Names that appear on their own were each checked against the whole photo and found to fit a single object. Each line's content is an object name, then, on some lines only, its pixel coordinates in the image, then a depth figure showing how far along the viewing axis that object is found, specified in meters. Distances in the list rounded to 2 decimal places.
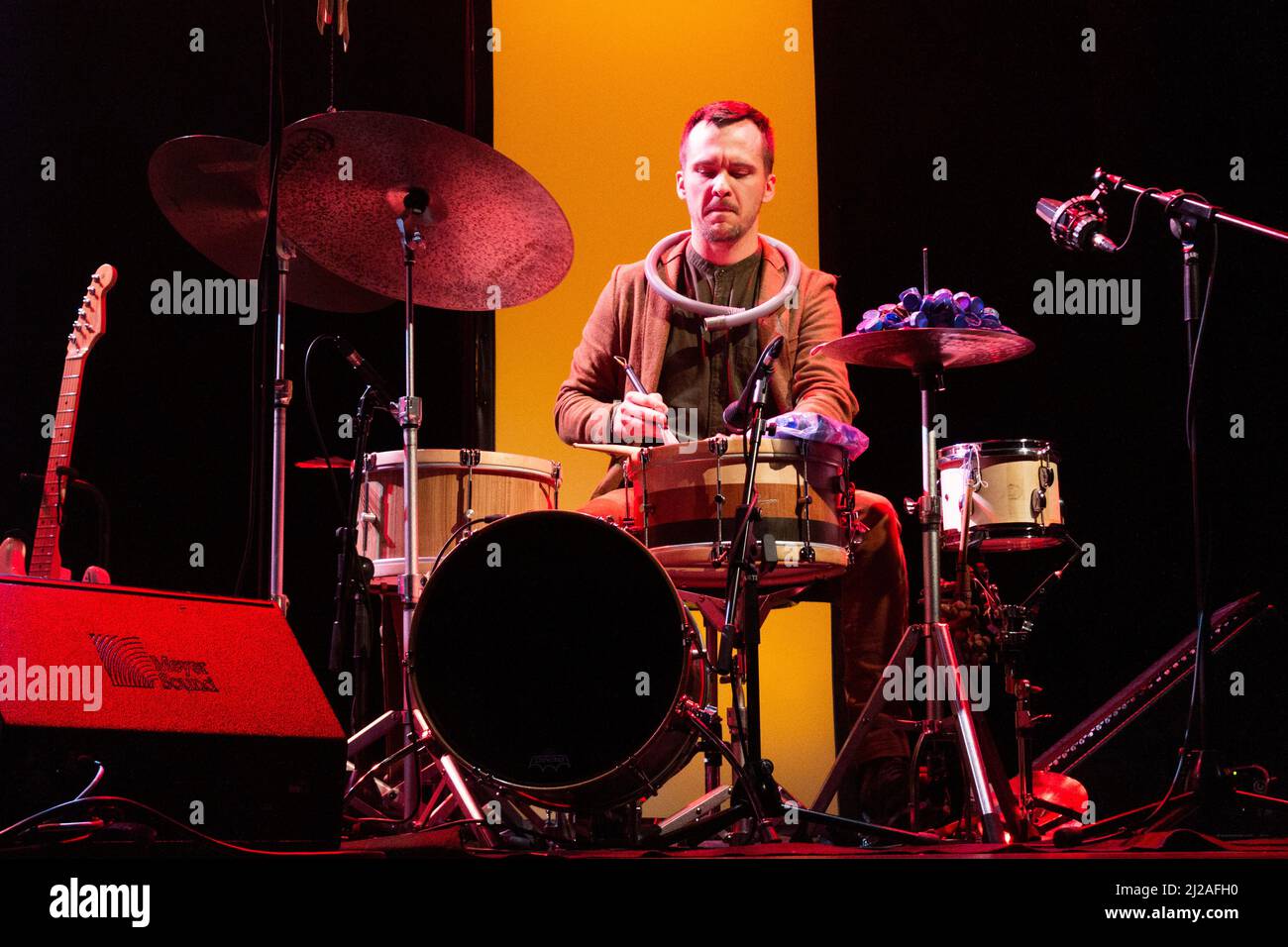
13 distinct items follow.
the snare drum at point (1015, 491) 4.15
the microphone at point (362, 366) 3.45
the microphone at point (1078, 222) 2.89
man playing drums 3.98
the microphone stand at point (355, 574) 3.37
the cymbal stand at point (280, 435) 3.57
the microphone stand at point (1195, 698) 2.41
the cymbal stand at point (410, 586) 3.24
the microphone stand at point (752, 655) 2.70
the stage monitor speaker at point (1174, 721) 4.09
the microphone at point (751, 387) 3.10
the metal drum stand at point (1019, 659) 3.97
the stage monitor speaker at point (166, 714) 1.96
